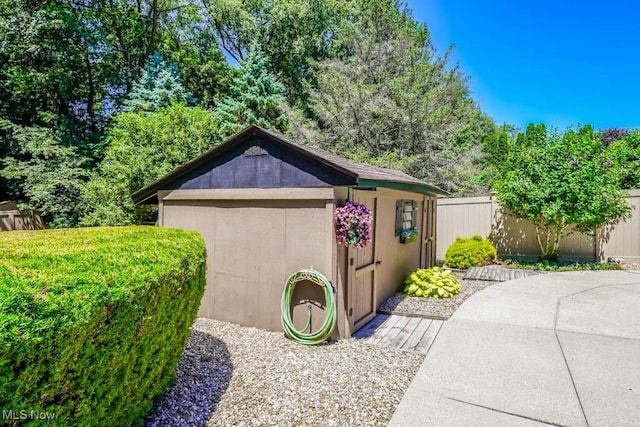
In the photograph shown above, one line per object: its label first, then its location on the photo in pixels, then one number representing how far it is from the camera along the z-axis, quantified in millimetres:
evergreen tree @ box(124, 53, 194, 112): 13495
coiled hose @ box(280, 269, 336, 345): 4043
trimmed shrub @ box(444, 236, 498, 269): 9047
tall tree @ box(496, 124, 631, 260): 8109
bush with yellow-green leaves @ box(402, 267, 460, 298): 6301
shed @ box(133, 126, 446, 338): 4238
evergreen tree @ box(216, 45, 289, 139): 13422
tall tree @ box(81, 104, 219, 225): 8445
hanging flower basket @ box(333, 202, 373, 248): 4055
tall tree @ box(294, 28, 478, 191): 12898
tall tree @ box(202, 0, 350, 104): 17266
